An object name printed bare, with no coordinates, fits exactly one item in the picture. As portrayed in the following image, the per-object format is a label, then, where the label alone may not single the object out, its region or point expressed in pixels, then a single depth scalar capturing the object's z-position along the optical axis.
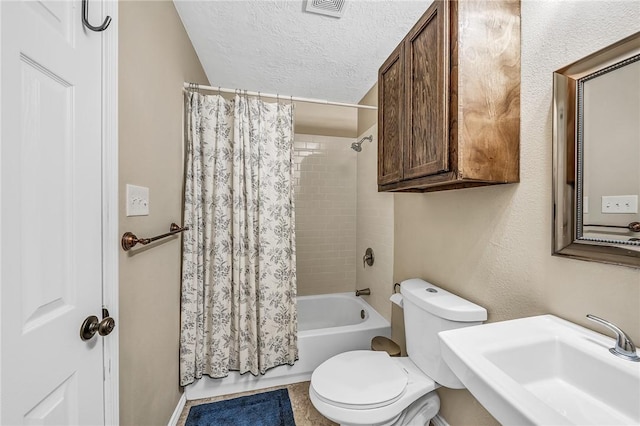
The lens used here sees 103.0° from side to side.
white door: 0.50
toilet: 1.07
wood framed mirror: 0.69
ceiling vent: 1.28
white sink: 0.54
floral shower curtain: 1.57
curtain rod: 1.59
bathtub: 1.66
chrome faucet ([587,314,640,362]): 0.62
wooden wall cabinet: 0.91
